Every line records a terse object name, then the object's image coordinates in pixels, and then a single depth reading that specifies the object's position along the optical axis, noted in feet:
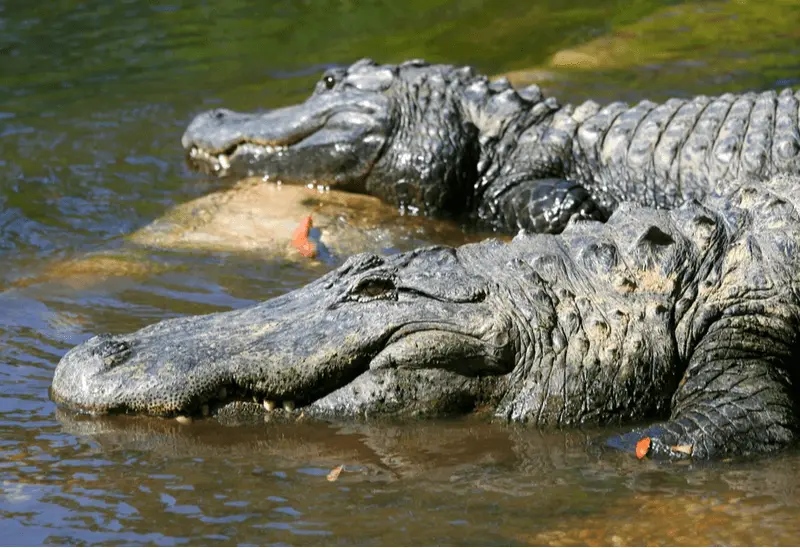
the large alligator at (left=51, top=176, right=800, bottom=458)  30.27
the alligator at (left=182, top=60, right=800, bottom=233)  51.78
